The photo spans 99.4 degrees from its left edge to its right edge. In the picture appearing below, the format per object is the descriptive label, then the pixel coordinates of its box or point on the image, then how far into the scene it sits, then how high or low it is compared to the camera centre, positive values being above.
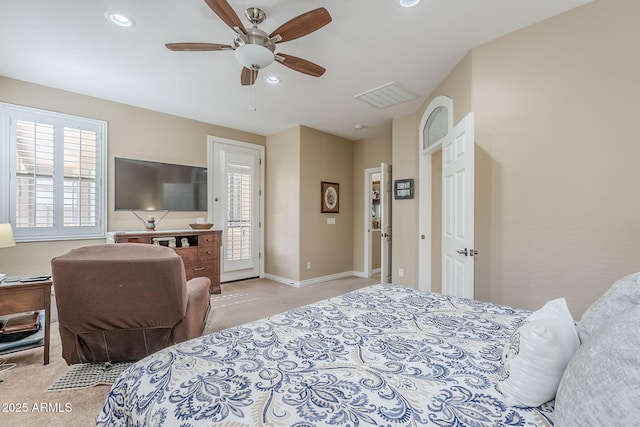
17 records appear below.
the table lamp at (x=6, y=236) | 2.25 -0.17
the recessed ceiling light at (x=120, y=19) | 2.04 +1.52
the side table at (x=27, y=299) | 1.99 -0.63
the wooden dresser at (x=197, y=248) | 3.77 -0.48
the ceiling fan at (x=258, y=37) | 1.72 +1.26
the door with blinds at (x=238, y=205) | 4.67 +0.19
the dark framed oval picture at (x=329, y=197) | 5.01 +0.35
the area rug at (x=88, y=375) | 1.87 -1.16
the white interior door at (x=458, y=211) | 2.10 +0.03
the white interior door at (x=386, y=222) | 4.45 -0.11
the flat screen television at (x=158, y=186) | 3.72 +0.43
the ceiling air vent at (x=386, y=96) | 3.21 +1.51
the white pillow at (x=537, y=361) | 0.81 -0.45
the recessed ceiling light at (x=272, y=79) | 2.97 +1.52
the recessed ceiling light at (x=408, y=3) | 1.88 +1.49
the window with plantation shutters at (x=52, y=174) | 3.09 +0.50
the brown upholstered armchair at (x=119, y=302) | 1.72 -0.57
